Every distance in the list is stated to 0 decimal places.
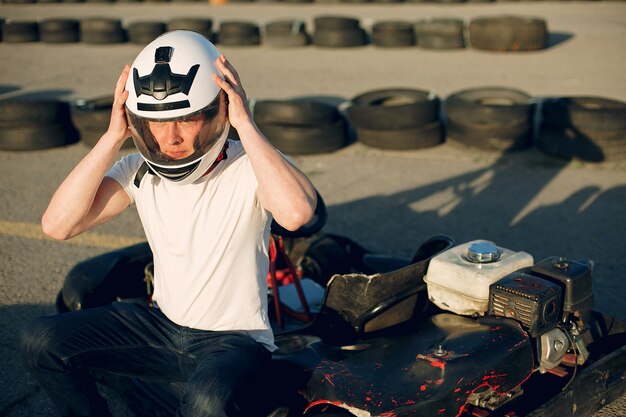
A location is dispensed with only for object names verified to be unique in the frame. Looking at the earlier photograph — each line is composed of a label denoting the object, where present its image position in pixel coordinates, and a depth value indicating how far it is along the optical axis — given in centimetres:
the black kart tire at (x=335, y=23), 1280
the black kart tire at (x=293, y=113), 734
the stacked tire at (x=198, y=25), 1341
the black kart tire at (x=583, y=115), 681
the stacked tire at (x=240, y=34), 1302
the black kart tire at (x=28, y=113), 791
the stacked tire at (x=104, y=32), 1387
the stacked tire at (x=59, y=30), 1423
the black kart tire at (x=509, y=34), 1173
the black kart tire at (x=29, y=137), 789
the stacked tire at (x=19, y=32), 1437
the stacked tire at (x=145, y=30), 1365
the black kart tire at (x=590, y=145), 685
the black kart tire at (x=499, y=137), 716
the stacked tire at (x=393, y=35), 1237
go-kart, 280
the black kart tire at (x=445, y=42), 1208
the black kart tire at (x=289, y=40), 1293
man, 292
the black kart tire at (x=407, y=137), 739
